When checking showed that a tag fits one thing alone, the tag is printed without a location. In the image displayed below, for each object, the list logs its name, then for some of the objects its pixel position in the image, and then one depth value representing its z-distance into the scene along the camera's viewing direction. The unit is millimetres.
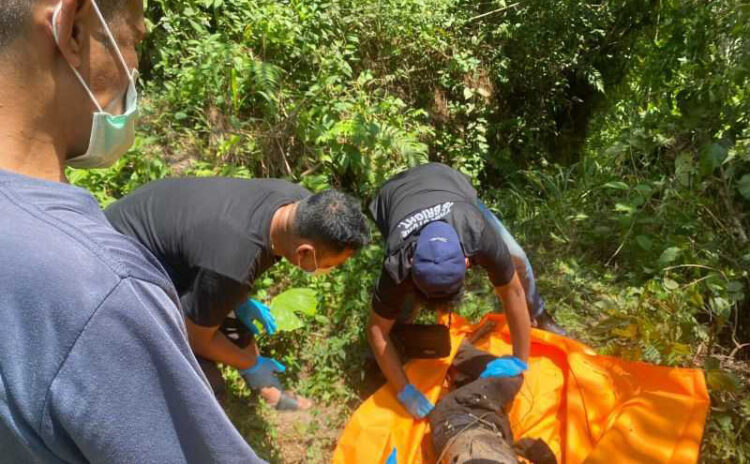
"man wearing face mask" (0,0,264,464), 567
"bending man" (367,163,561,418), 2271
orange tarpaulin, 2471
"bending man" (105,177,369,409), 1972
